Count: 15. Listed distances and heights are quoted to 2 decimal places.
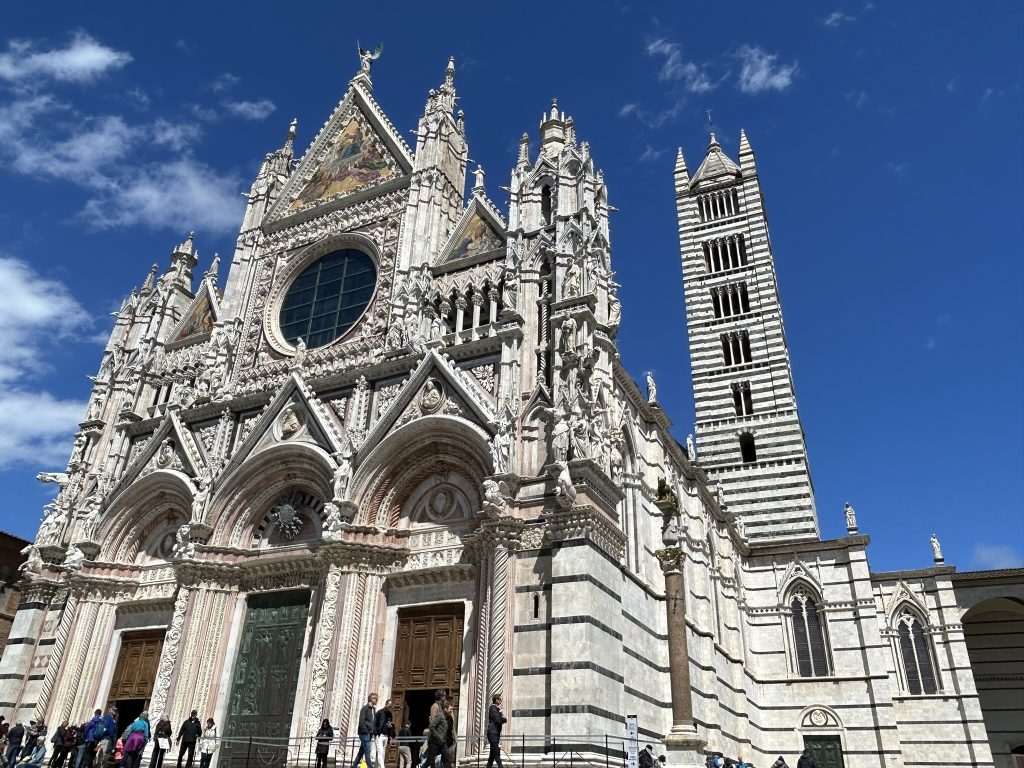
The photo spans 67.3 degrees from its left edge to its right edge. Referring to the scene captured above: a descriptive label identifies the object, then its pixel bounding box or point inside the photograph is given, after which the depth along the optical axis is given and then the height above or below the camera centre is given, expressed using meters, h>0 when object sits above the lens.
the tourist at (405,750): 14.95 +0.35
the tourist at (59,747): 15.78 +0.26
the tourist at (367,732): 13.22 +0.58
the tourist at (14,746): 17.42 +0.28
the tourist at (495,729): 12.00 +0.62
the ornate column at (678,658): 17.42 +2.50
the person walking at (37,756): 16.06 +0.09
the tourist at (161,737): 15.86 +0.49
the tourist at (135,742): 13.68 +0.34
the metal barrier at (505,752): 13.28 +0.33
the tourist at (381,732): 13.16 +0.59
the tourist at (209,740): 16.81 +0.50
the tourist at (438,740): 11.63 +0.43
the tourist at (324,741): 14.40 +0.45
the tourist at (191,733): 15.07 +0.55
